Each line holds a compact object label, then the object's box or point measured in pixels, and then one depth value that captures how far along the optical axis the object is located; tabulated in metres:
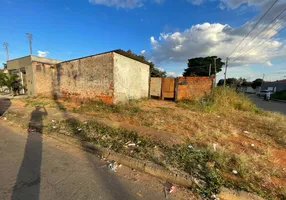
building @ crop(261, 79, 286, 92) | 33.73
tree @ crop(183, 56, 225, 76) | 34.53
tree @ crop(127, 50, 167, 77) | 17.34
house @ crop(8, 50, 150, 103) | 7.85
